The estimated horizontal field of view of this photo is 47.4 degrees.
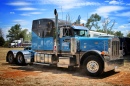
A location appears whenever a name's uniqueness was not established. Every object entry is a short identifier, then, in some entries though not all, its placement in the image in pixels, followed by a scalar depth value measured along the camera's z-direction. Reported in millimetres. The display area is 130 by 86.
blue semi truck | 7867
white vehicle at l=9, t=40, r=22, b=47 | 47157
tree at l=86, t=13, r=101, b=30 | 56195
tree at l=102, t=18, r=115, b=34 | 41710
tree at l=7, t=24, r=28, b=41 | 68225
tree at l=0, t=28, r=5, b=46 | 52618
